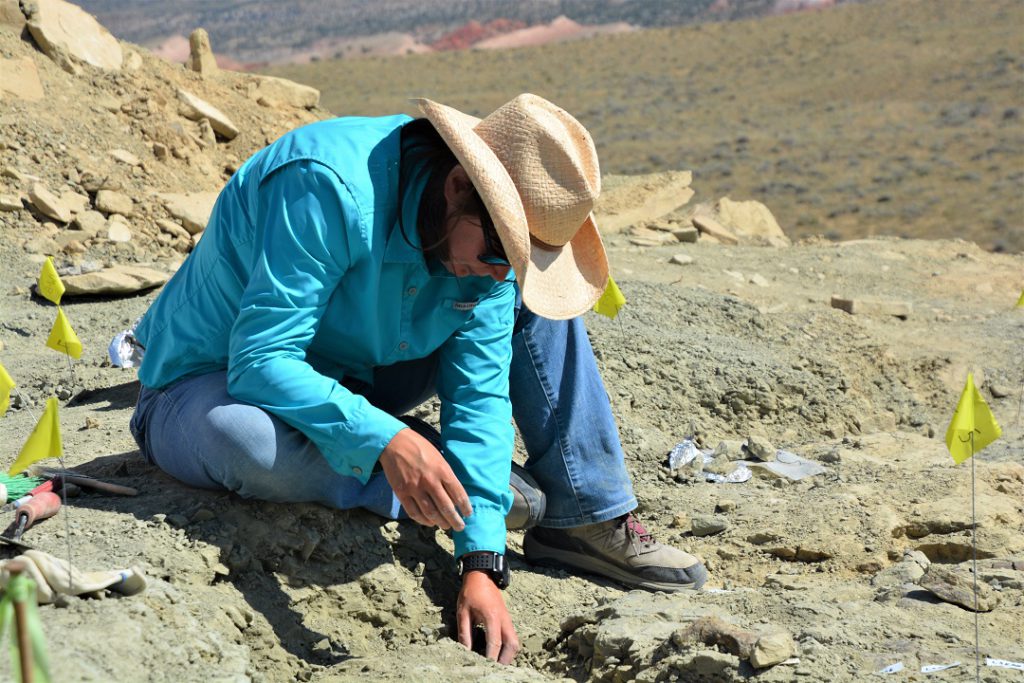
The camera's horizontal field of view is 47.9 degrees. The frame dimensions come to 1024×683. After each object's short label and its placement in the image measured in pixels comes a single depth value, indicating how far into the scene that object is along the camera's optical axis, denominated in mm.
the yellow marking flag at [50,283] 3898
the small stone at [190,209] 6387
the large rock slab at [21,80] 6586
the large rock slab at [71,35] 6977
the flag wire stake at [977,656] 2267
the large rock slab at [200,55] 8203
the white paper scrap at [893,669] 2359
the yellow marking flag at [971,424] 2480
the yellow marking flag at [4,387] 2682
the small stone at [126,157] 6602
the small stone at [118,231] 6055
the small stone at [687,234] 8094
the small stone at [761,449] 4012
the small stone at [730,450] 4098
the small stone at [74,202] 6145
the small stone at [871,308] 6254
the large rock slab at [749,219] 9133
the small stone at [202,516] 2623
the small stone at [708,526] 3492
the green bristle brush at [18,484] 2721
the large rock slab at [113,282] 5309
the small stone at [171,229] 6270
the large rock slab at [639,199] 8579
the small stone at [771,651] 2363
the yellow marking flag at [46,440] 2230
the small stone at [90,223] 6062
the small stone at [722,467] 3961
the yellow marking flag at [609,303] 4230
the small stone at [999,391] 5286
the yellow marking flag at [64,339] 3215
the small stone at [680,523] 3574
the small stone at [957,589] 2775
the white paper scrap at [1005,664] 2332
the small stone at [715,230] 8453
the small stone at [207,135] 7281
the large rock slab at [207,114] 7387
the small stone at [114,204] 6227
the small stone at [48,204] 5988
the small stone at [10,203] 5930
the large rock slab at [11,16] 6906
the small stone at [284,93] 8500
